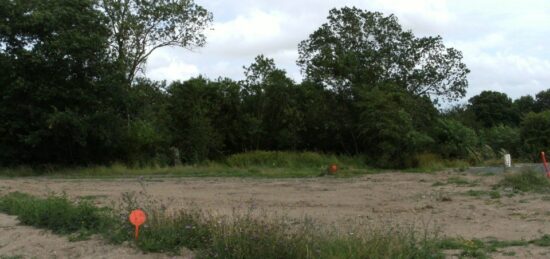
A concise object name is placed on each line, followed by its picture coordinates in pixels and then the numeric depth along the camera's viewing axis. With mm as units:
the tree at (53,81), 30219
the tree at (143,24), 38500
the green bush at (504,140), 40062
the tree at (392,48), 42094
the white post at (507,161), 28280
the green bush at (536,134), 37500
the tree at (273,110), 37188
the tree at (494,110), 77375
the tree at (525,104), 81812
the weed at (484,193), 15977
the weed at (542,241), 8923
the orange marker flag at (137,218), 8531
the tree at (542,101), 83812
